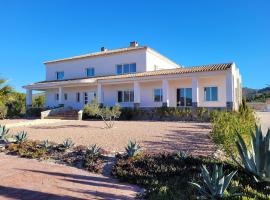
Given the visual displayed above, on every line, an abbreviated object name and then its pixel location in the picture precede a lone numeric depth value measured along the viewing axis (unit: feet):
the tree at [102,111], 44.18
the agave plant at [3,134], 28.06
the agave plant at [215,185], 11.96
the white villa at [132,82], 61.54
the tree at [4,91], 38.96
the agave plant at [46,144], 24.49
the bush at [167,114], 54.35
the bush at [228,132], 19.65
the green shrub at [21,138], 27.05
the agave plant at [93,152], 20.83
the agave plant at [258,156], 14.20
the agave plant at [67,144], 23.66
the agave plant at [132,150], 20.29
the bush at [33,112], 78.55
